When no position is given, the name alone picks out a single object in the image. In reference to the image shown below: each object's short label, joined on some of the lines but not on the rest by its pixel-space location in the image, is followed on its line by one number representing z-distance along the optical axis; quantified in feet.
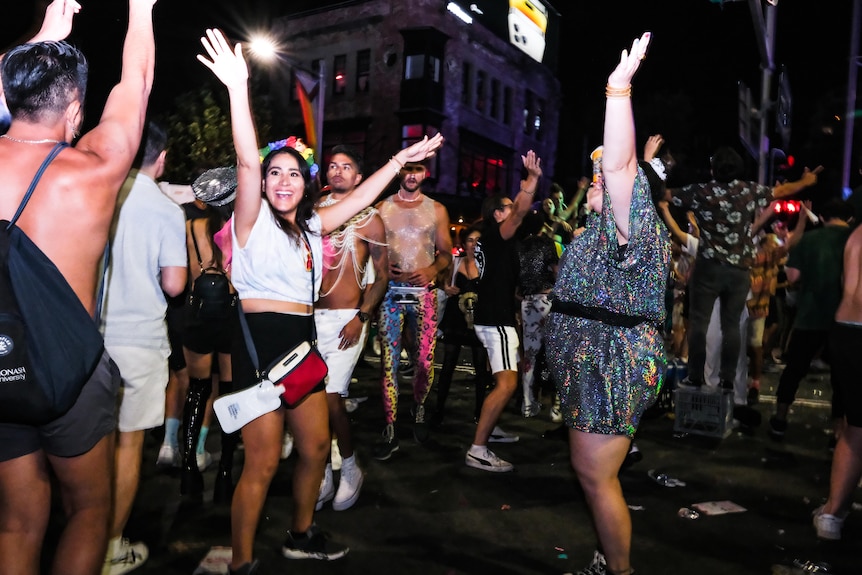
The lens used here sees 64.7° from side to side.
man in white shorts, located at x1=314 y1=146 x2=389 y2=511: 14.67
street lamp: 59.88
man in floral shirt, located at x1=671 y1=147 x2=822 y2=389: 20.30
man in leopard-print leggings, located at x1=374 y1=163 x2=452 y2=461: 18.55
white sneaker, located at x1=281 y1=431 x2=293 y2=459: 18.23
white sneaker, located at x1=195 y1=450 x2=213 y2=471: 16.72
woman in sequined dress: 9.59
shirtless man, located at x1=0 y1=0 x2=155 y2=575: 7.13
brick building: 102.94
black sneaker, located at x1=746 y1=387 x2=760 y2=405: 26.40
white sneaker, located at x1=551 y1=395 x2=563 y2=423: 22.75
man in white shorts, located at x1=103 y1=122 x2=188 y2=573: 11.05
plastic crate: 20.77
